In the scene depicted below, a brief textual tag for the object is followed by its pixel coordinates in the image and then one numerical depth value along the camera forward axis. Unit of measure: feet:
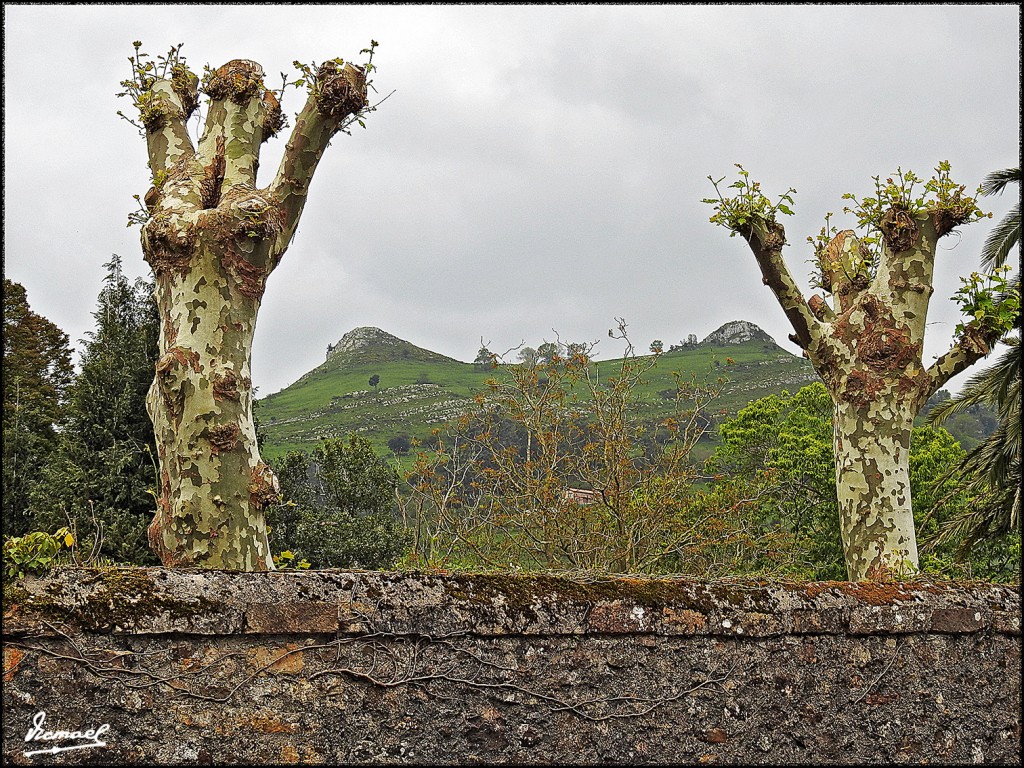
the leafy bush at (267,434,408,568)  66.74
